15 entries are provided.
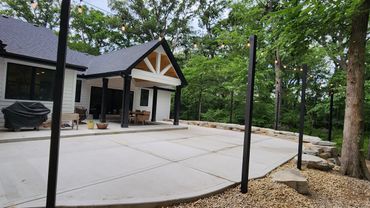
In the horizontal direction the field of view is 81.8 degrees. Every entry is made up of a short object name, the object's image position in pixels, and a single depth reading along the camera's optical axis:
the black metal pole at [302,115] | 4.96
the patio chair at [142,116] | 11.36
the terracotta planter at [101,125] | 8.66
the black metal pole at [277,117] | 12.57
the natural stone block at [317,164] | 5.18
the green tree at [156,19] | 23.07
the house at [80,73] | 7.96
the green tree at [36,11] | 19.89
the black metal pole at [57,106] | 2.08
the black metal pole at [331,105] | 10.51
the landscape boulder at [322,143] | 8.02
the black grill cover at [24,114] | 7.07
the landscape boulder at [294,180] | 3.55
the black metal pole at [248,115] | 3.27
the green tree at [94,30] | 21.72
